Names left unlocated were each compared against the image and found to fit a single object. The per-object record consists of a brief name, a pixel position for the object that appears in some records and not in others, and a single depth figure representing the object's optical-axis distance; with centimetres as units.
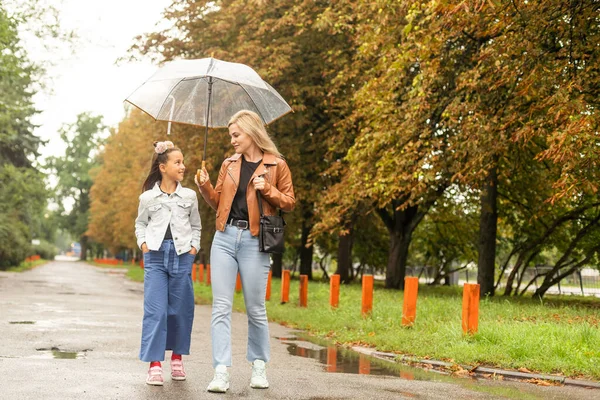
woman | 643
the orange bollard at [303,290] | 1683
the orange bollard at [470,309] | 1009
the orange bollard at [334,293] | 1528
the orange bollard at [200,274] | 2938
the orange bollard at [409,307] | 1177
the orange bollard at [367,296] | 1338
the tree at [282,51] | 2280
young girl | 673
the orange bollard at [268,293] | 1961
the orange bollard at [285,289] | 1803
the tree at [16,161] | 2619
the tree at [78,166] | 8544
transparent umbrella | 759
